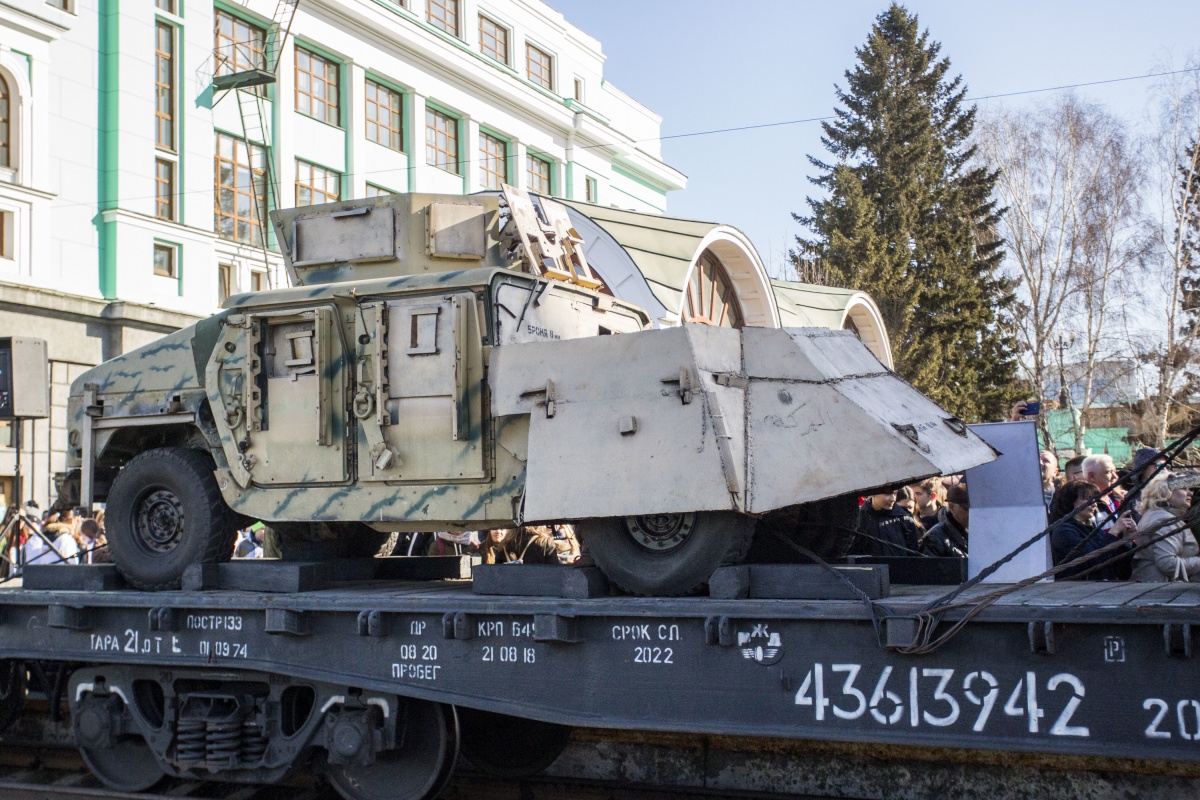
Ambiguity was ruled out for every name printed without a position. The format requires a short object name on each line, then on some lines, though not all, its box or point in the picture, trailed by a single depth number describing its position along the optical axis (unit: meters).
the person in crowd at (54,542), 13.48
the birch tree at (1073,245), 37.91
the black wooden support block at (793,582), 6.06
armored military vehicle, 6.34
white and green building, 23.09
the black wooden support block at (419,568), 8.85
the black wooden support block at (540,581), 6.64
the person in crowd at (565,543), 11.23
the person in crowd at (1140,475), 6.06
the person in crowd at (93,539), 11.95
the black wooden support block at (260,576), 7.56
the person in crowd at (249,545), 13.90
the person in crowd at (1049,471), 11.10
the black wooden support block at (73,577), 8.05
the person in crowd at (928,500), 10.52
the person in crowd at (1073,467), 10.79
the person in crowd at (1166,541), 6.90
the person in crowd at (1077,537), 7.77
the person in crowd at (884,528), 8.39
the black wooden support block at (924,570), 7.68
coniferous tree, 36.88
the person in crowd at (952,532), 8.50
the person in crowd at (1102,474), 8.80
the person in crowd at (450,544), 11.50
